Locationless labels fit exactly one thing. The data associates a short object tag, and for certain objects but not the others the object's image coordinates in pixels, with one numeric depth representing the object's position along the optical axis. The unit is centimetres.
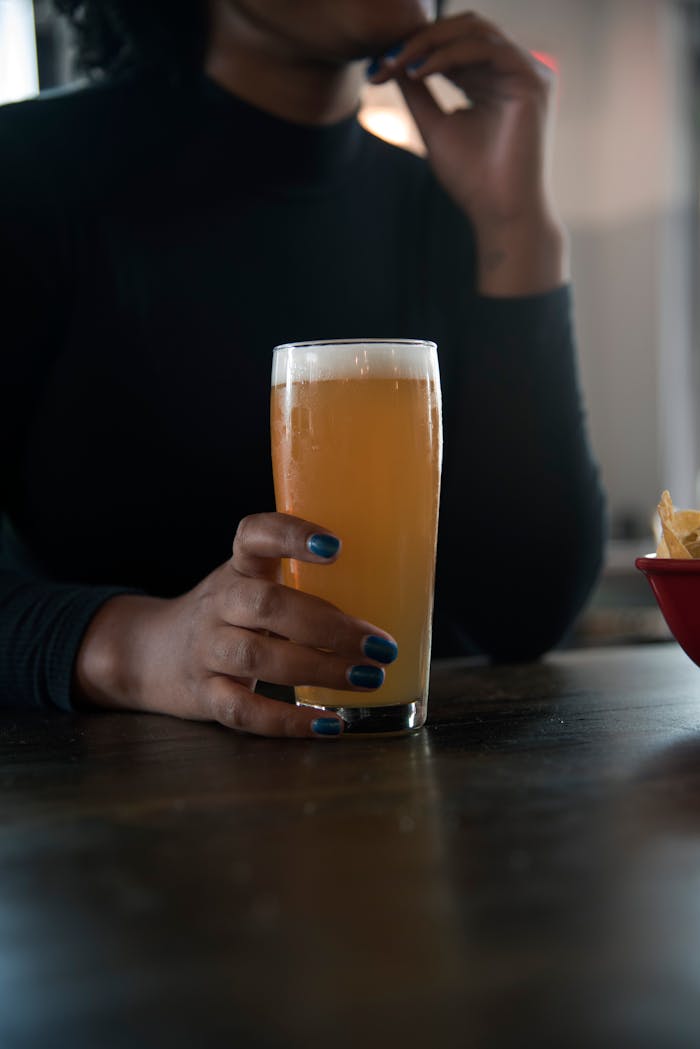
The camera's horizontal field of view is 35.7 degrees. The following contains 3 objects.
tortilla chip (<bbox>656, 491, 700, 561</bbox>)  77
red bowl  75
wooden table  31
